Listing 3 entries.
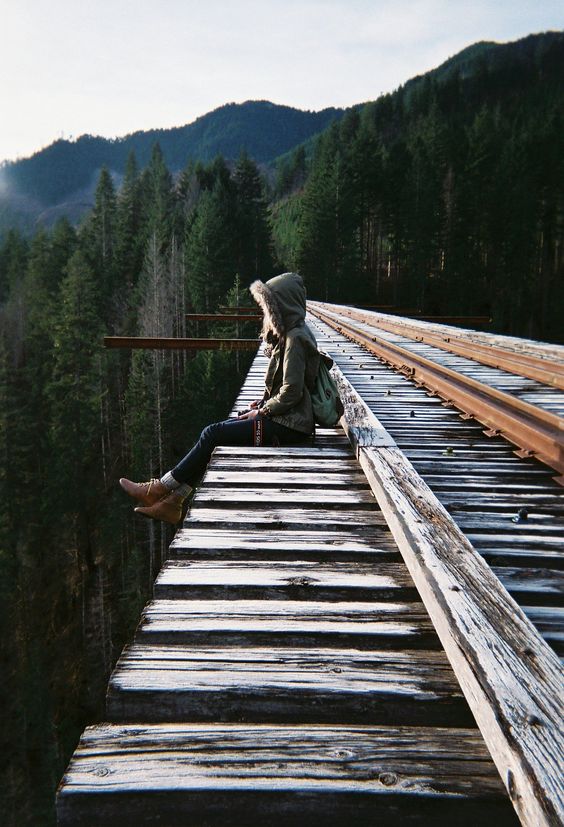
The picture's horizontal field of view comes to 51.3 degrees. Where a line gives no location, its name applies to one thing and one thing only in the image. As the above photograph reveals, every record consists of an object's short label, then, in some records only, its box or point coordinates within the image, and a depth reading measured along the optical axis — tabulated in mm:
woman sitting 4117
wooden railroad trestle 1354
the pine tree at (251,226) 54031
